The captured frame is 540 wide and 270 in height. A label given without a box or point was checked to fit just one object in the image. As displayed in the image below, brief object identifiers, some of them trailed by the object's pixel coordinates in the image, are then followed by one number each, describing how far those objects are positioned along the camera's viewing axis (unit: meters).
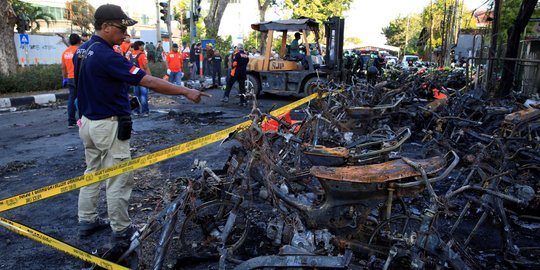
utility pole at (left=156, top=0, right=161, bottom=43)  24.31
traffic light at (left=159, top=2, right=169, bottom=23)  17.59
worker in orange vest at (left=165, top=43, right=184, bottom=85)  13.28
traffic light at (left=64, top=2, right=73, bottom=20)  39.00
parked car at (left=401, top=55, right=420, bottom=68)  26.96
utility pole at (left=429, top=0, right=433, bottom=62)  29.71
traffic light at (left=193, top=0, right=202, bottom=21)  17.25
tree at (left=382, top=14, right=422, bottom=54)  50.81
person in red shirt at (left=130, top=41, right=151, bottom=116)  9.36
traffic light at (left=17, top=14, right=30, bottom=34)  15.23
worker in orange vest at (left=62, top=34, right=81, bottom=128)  7.56
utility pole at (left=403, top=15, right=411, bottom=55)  48.67
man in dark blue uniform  3.10
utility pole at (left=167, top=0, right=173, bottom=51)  20.08
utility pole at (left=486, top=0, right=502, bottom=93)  10.10
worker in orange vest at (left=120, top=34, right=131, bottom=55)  10.05
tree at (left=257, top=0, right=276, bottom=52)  28.67
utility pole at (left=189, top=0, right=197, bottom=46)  17.20
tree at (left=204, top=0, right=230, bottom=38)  23.20
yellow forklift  12.30
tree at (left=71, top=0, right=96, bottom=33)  38.31
